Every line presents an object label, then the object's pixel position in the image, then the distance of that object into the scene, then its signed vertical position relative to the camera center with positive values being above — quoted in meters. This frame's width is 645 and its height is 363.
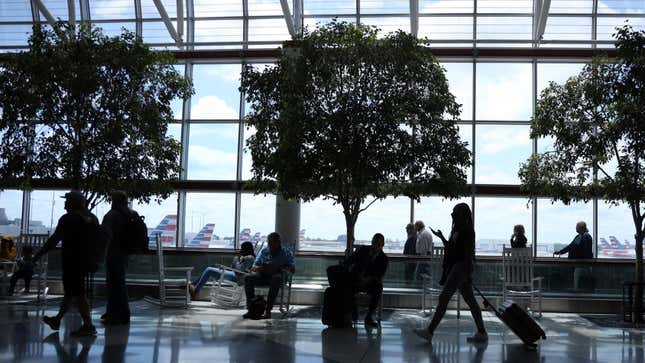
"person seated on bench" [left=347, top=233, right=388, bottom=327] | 8.21 -0.40
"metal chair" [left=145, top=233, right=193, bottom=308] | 9.38 -0.87
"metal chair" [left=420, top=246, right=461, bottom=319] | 9.24 -0.57
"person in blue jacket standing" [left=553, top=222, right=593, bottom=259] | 11.37 -0.11
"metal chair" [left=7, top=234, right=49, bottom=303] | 9.70 -0.46
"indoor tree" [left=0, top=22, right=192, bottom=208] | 9.89 +1.55
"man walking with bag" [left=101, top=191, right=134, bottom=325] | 7.29 -0.36
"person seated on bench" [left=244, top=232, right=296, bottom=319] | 8.70 -0.46
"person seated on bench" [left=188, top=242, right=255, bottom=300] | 9.84 -0.57
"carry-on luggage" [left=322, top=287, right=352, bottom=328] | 7.78 -0.84
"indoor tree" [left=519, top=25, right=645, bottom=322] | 8.92 +1.35
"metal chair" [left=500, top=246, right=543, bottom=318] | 9.29 -0.47
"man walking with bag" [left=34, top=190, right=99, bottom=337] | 6.34 -0.29
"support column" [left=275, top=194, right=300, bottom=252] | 15.55 +0.24
